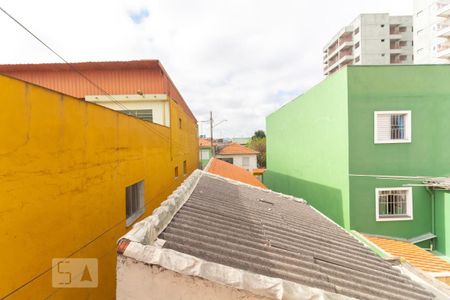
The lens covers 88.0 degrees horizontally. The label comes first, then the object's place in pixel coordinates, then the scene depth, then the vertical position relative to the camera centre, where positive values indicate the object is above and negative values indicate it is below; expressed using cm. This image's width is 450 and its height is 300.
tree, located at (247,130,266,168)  4559 -35
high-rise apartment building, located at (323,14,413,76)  4600 +2104
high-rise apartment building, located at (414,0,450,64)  3316 +1722
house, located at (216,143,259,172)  3603 -160
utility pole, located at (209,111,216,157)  2657 +234
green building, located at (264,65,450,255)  891 -14
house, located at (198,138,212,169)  3052 -68
